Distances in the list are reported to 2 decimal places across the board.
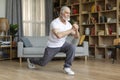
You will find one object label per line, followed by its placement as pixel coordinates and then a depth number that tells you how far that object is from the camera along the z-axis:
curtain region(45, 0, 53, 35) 8.67
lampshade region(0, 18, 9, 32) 7.07
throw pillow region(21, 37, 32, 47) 6.46
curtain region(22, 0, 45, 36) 8.28
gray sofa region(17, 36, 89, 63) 6.24
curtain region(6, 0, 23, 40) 7.71
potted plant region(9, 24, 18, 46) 7.26
